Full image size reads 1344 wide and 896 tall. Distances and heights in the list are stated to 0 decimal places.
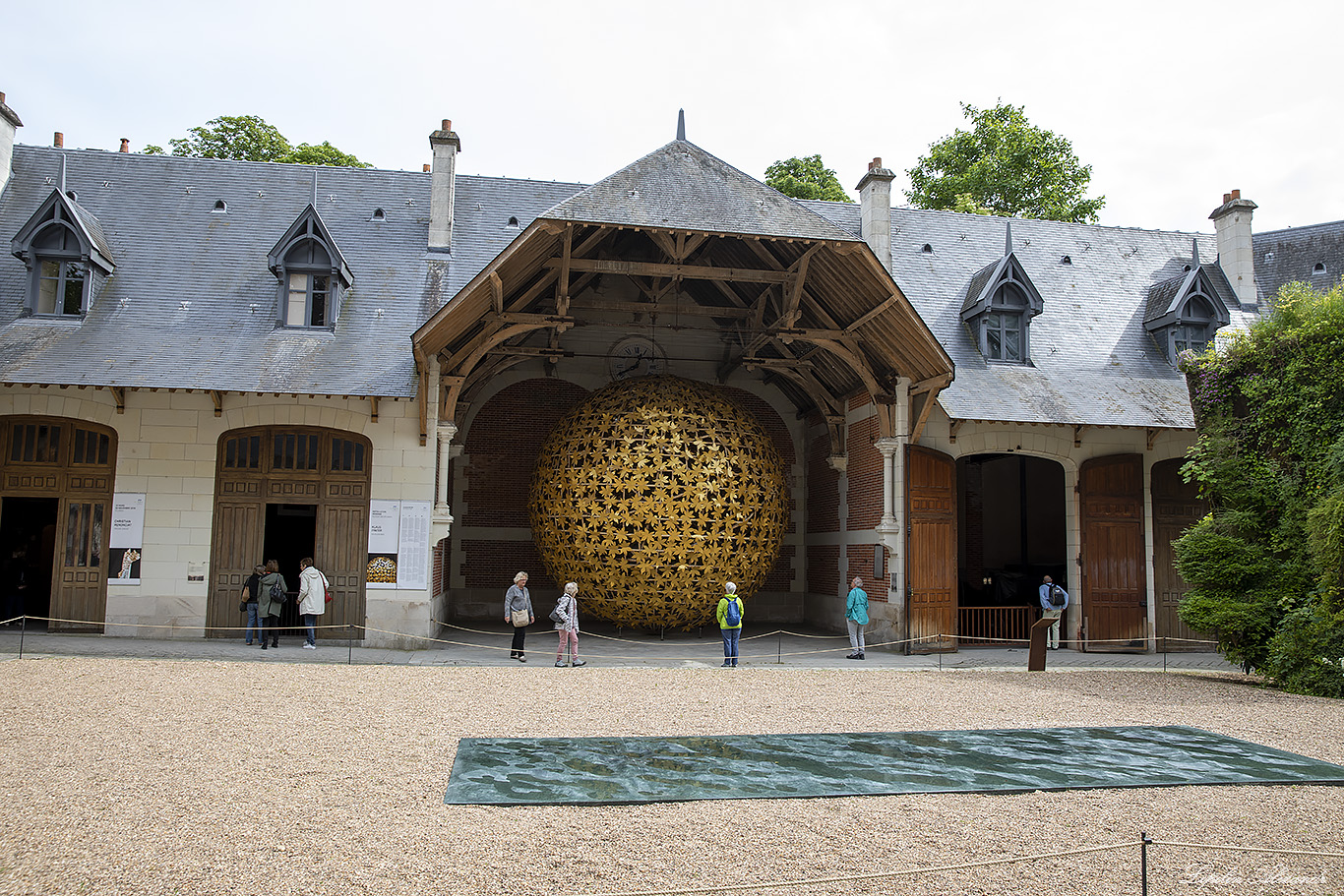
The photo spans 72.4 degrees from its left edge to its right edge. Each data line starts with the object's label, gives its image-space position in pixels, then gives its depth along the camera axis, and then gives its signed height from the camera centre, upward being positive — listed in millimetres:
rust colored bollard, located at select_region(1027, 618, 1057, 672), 11391 -1135
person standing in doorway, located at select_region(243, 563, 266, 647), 12266 -778
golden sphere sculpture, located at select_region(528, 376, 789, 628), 12688 +617
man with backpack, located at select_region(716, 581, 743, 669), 11664 -904
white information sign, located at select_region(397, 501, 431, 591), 12602 -40
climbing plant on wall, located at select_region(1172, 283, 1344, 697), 9891 +751
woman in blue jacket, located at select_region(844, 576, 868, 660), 12672 -761
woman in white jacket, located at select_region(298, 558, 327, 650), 12195 -708
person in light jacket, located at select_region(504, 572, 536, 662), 11609 -793
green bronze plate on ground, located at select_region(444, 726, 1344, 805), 5621 -1436
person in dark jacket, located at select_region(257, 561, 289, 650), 12156 -744
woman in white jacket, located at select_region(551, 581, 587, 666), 11281 -928
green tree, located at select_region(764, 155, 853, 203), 27078 +11346
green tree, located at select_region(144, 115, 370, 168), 23438 +10188
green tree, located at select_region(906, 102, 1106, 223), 24969 +10456
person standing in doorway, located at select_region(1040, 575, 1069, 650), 14195 -609
